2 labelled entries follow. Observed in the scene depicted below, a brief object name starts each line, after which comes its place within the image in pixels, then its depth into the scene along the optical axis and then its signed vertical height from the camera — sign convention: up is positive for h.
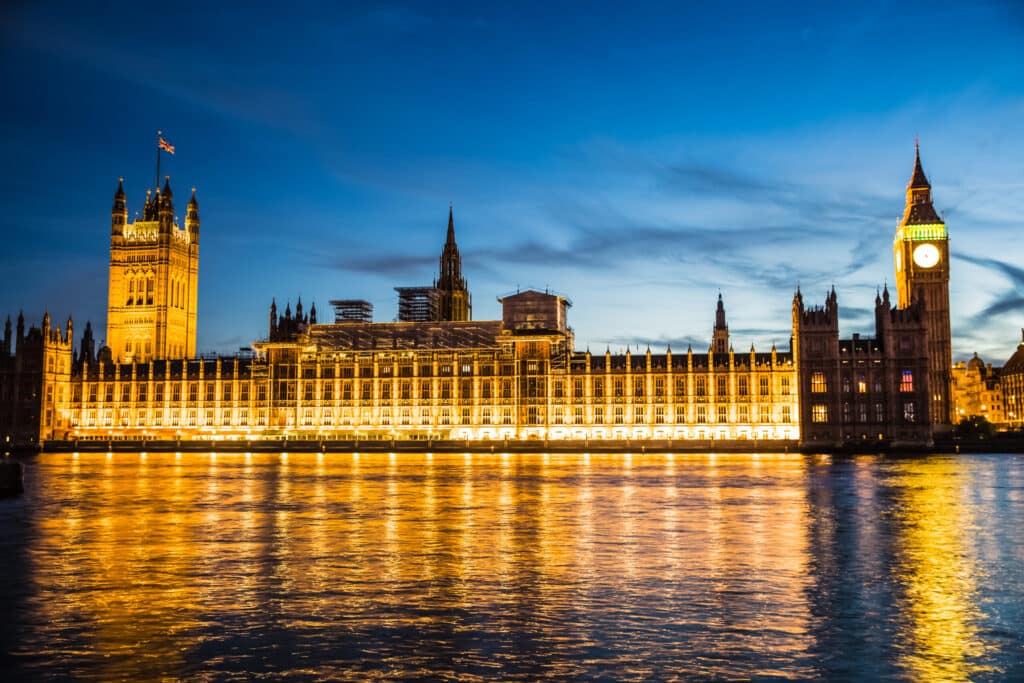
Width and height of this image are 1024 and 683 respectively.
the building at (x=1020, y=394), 197.62 +6.03
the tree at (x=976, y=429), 134.21 -0.60
